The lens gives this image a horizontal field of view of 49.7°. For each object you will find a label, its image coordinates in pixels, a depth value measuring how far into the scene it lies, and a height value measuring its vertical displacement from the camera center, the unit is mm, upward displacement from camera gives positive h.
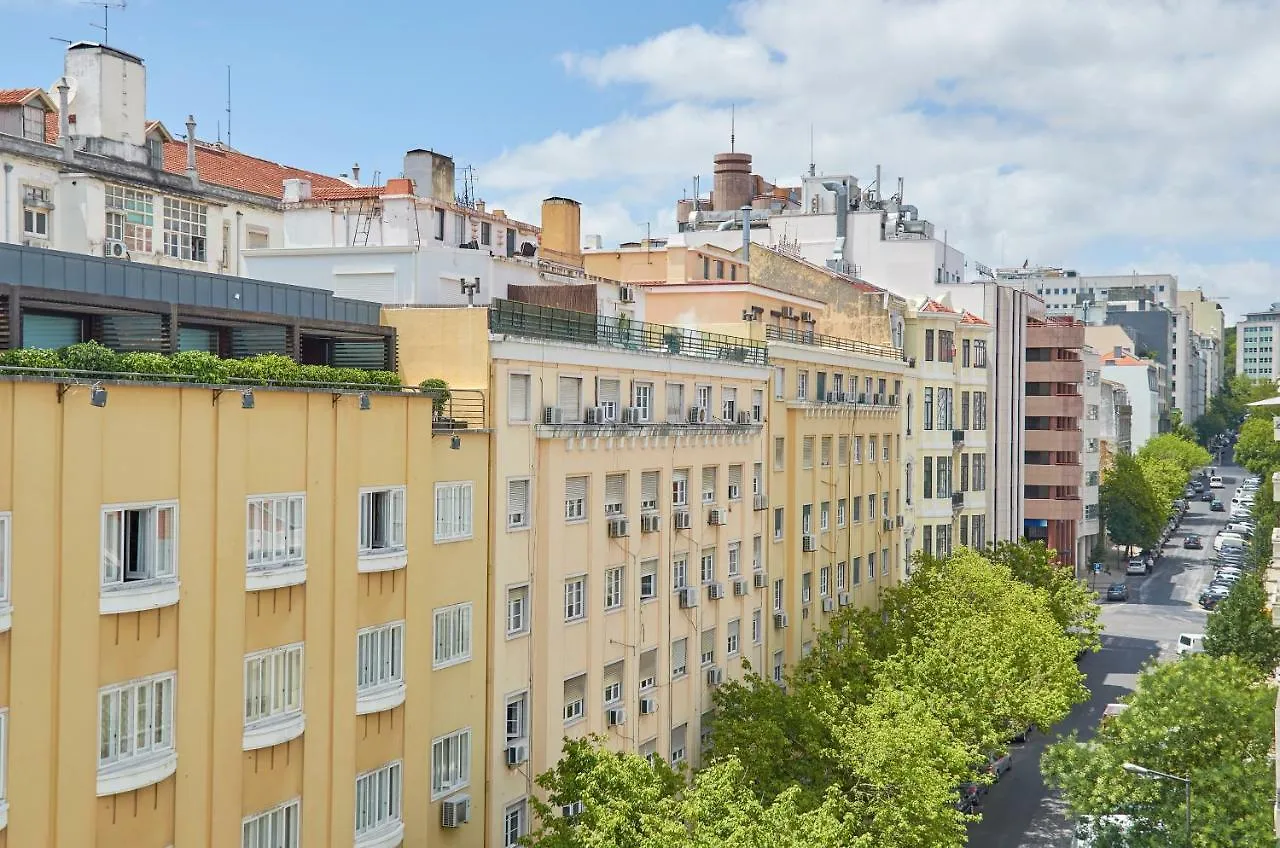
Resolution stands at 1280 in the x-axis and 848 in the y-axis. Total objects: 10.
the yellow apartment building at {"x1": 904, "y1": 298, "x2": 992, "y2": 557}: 67125 -346
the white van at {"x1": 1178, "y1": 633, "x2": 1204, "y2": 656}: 74812 -11969
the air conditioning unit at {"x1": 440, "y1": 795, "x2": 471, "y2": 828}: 30062 -8544
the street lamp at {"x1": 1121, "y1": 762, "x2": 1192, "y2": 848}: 34062 -9023
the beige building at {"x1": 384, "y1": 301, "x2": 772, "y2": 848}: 32812 -2779
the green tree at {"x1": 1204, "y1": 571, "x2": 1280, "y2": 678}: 56938 -8677
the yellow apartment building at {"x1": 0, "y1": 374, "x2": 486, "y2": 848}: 20281 -3485
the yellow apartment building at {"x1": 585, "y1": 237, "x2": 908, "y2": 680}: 50438 +581
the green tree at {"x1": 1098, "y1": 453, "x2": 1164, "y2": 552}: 112562 -7040
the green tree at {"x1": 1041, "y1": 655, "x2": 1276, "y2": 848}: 34188 -8787
